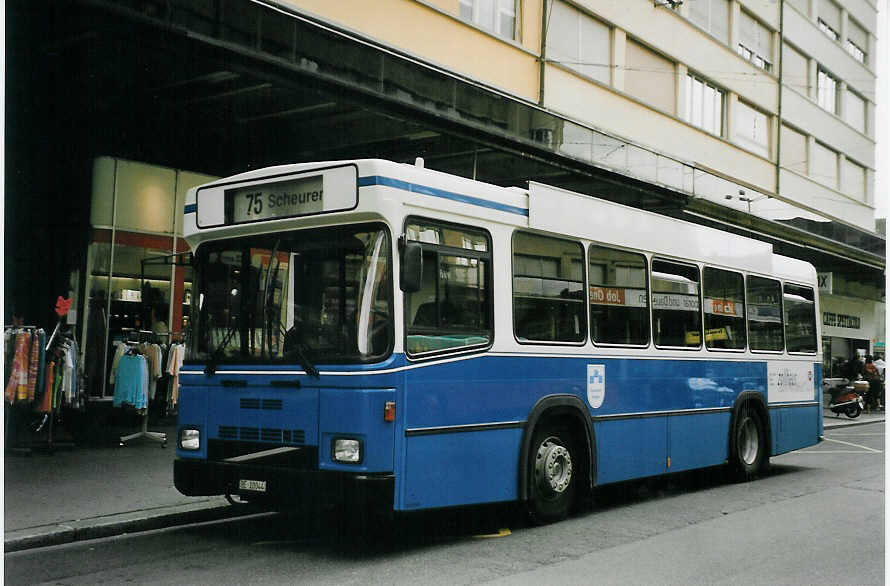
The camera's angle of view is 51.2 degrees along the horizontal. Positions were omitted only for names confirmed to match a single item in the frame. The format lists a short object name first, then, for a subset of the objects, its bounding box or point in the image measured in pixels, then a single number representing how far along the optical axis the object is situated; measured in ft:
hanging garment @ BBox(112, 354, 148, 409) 43.60
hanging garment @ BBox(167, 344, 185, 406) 46.65
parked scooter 87.45
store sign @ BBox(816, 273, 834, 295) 81.65
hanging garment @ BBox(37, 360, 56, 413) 40.22
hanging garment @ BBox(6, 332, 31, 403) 39.06
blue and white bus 22.94
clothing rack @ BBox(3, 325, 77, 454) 40.09
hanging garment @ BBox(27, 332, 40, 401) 39.47
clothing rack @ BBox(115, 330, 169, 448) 44.55
